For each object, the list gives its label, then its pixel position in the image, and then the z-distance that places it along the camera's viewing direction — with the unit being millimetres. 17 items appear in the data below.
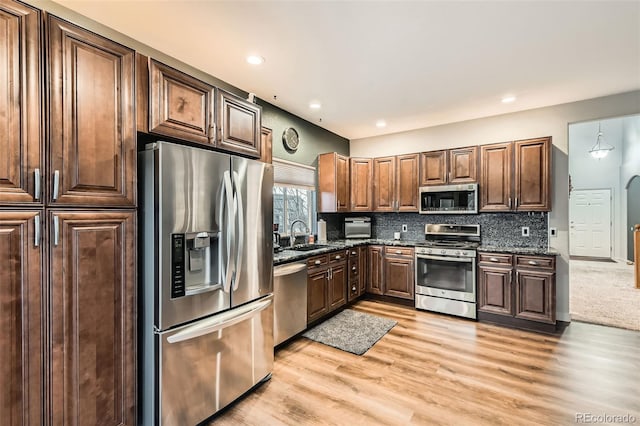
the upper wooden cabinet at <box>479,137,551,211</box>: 3711
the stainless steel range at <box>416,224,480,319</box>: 3887
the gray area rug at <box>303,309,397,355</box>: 3148
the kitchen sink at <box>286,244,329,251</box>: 3947
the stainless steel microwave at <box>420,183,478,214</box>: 4172
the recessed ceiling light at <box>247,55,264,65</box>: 2654
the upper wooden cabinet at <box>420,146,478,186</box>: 4195
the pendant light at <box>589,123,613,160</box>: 7395
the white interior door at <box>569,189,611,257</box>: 8578
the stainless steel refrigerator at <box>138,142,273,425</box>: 1757
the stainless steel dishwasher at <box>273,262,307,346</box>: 2912
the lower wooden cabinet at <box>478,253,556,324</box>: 3469
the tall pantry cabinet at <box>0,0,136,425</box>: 1324
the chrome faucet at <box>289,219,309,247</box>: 4125
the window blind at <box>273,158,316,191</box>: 4031
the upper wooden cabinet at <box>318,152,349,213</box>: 4633
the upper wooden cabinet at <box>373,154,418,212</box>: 4660
